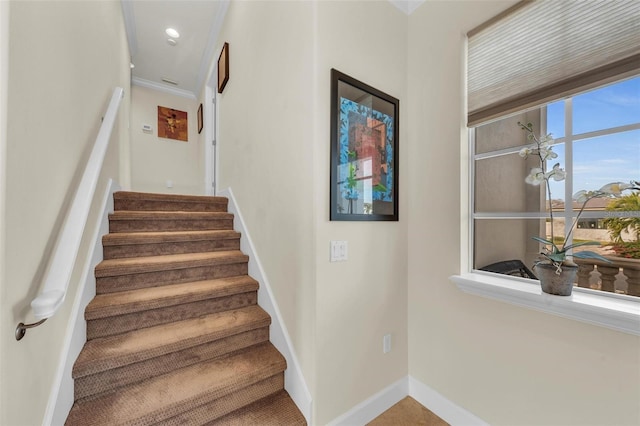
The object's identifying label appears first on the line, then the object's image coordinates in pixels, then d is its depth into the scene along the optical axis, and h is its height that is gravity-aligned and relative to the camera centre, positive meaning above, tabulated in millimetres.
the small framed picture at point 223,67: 2834 +1721
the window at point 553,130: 1039 +431
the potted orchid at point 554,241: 1087 -112
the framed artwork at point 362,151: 1418 +387
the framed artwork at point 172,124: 4550 +1646
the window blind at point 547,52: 1014 +763
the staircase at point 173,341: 1253 -729
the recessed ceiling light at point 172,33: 3234 +2339
